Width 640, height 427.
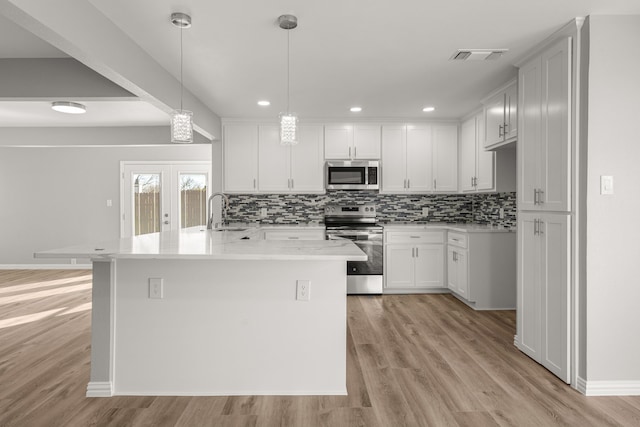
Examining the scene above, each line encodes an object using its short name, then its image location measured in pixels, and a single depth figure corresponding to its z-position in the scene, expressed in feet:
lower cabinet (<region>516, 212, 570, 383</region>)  7.84
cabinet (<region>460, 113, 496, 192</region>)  13.83
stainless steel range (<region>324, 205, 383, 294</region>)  15.57
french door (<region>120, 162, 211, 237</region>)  21.99
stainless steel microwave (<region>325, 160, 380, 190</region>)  16.26
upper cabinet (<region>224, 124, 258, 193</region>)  16.29
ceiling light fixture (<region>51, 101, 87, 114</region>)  13.62
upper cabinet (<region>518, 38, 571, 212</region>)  7.78
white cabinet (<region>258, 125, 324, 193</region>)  16.35
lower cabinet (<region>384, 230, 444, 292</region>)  15.62
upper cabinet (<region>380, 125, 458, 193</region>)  16.49
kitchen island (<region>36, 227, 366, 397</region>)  7.39
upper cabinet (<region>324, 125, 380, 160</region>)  16.43
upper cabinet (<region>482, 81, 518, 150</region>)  11.17
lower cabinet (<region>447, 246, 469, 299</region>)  13.71
